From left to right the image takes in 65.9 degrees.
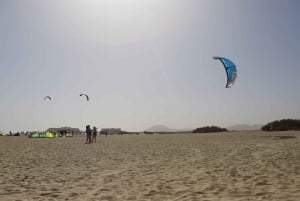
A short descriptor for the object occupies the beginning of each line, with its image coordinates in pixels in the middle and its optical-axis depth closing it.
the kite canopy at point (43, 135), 32.53
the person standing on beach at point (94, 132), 20.41
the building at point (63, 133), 36.67
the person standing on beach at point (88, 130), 19.37
